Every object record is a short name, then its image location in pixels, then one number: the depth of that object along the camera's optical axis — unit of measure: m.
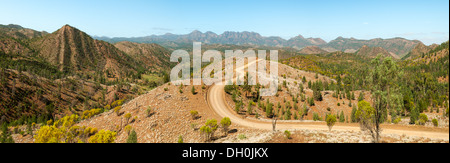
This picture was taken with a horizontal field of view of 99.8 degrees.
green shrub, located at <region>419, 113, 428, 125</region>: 44.78
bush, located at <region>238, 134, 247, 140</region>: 27.70
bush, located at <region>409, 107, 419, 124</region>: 56.25
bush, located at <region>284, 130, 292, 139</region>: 24.51
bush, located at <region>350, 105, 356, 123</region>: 57.27
